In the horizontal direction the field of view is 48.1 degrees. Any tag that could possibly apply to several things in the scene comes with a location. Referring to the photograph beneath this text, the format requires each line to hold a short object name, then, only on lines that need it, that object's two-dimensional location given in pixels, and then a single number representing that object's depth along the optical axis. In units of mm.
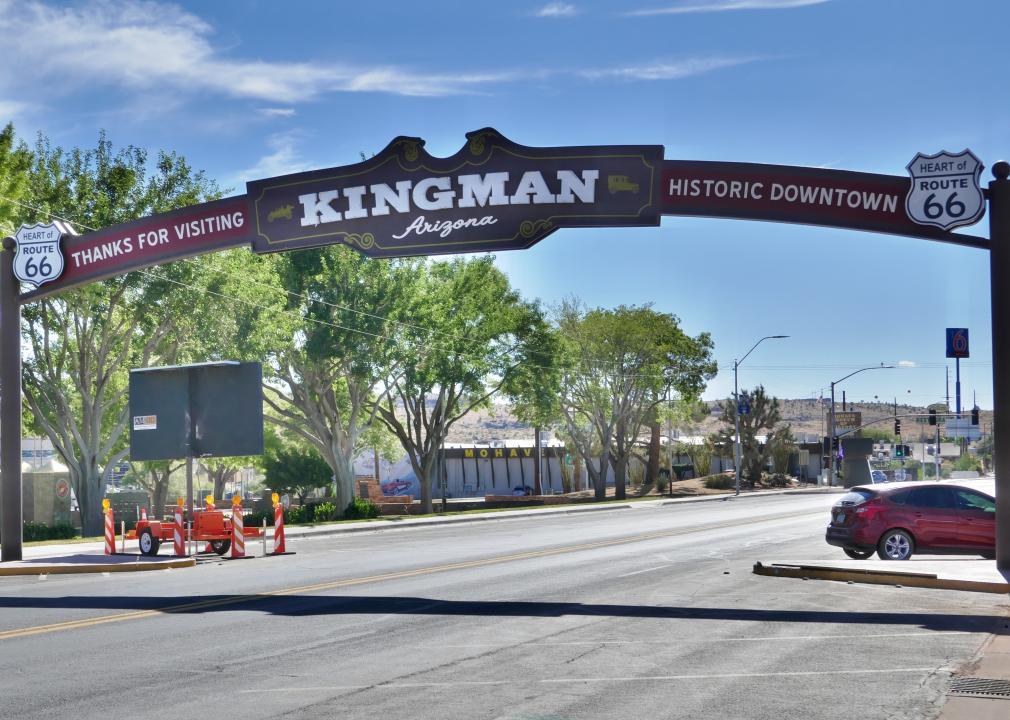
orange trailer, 24969
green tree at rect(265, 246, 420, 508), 47781
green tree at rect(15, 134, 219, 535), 41094
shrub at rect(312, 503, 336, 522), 47000
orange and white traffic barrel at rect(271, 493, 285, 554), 25406
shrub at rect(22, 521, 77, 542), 38906
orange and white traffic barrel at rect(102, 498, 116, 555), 25812
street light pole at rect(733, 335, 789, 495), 72825
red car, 20812
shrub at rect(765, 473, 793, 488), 90500
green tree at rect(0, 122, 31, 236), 34938
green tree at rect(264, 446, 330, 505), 70125
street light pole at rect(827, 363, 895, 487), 75938
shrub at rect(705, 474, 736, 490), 83938
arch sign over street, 18672
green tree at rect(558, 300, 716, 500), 70312
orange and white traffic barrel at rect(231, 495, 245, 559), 24391
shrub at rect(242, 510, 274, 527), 42141
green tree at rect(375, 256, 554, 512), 50531
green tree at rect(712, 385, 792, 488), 89688
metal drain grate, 9297
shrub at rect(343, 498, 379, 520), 47562
